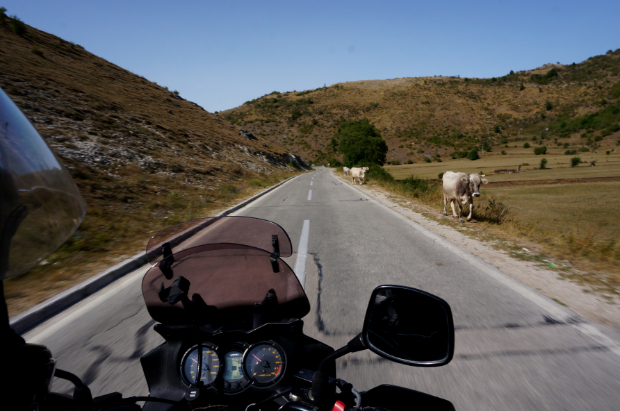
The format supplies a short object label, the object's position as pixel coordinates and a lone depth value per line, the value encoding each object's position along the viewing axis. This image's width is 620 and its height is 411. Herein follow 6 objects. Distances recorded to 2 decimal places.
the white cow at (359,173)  27.05
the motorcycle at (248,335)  1.38
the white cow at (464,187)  10.38
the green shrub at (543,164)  42.94
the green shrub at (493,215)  10.30
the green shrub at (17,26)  25.41
